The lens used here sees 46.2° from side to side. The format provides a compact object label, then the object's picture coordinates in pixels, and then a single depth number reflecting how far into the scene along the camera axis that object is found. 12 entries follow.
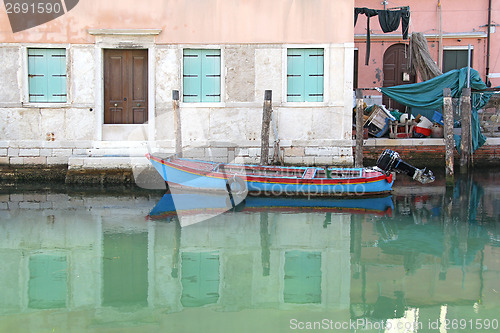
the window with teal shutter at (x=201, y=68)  11.77
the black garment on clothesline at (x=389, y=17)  13.82
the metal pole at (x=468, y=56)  13.10
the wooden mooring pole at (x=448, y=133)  11.61
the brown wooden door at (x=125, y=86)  11.85
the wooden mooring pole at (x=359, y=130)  11.44
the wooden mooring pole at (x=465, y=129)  12.83
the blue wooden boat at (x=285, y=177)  10.30
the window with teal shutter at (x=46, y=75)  11.68
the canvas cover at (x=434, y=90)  13.31
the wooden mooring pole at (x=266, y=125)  10.98
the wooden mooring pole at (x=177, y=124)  11.13
